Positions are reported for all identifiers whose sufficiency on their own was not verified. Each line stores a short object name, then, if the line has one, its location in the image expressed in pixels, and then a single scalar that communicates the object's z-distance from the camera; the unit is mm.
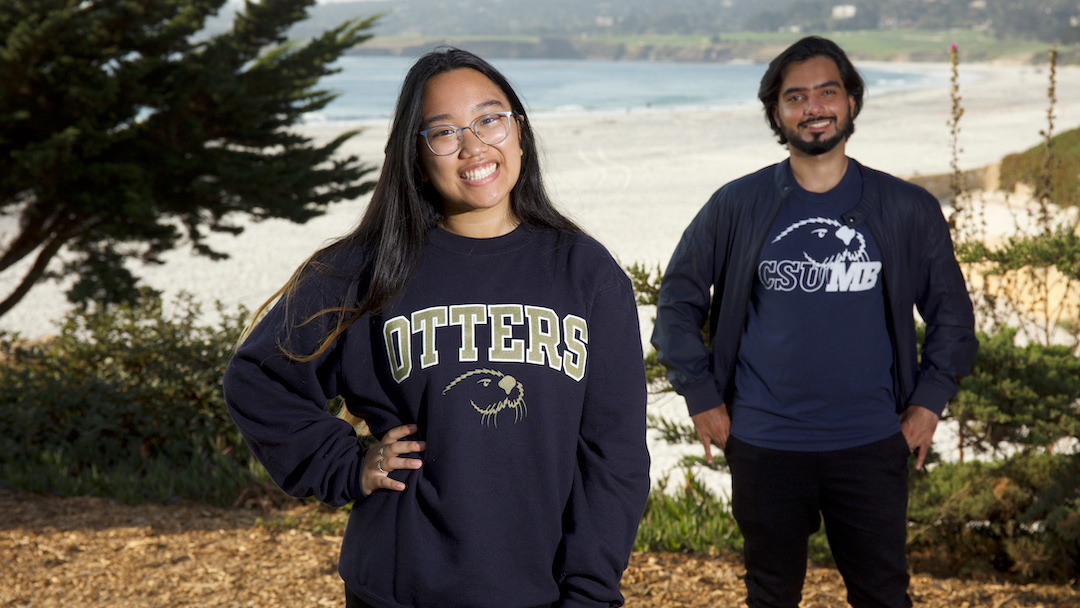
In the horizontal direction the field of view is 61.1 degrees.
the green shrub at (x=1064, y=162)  13599
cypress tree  7676
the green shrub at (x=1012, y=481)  3654
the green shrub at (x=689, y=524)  3928
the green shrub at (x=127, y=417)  5012
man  2592
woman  1699
